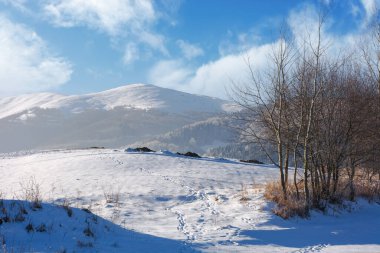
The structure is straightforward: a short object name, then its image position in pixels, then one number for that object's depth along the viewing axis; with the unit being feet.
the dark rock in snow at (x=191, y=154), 92.58
